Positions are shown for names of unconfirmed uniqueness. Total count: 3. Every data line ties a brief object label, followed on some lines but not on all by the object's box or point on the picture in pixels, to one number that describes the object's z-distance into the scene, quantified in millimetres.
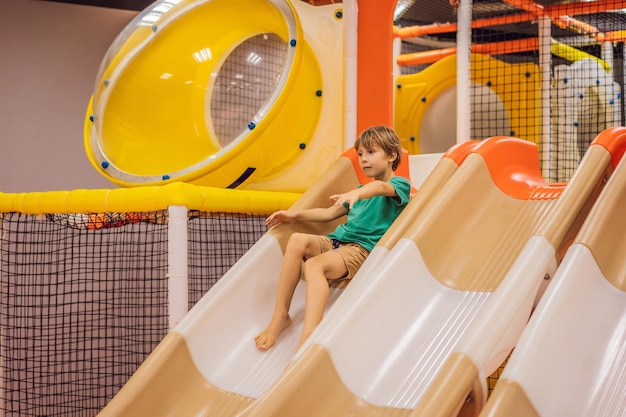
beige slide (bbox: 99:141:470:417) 1814
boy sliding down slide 1940
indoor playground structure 1479
